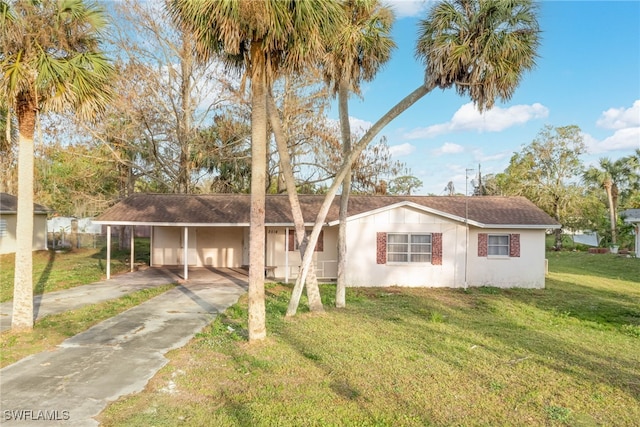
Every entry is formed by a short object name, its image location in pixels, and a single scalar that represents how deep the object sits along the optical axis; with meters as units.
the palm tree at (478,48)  9.06
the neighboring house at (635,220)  25.98
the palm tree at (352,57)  10.16
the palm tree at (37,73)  7.57
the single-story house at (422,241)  15.43
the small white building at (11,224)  22.86
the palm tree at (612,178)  32.14
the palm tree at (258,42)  7.05
